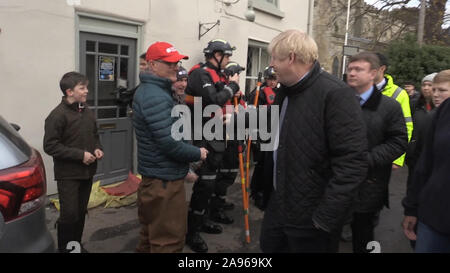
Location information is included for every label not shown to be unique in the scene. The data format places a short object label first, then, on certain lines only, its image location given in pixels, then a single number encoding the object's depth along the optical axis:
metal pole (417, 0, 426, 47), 13.00
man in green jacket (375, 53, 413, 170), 3.93
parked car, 2.12
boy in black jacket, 3.28
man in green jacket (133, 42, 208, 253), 2.88
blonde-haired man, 2.05
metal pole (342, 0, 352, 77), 14.72
